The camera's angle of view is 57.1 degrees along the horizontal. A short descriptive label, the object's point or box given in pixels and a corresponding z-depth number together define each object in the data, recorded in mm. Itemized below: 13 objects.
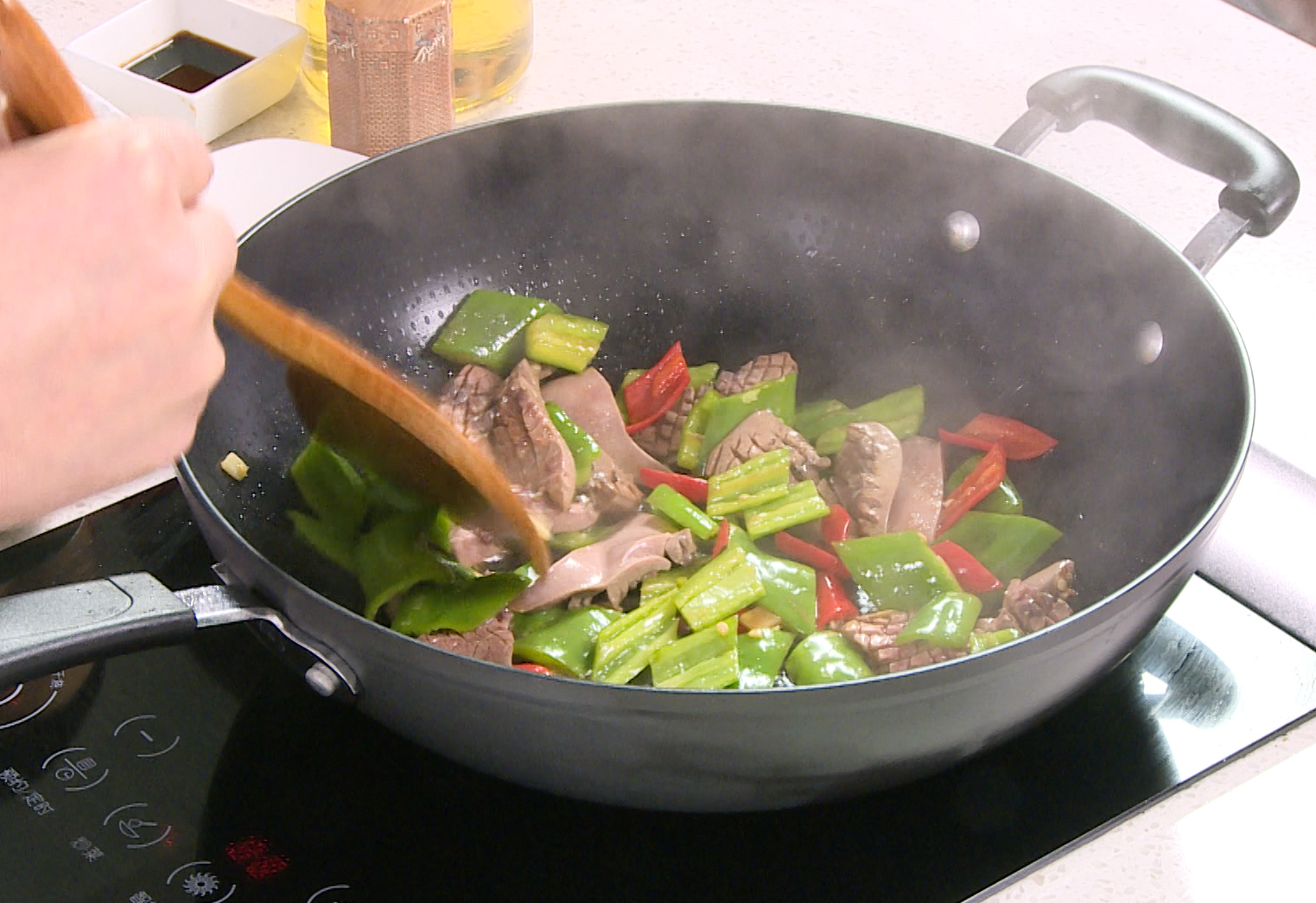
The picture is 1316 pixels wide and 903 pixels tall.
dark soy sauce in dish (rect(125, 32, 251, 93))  1420
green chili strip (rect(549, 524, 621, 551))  1196
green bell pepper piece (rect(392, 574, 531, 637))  942
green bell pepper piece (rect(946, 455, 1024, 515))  1193
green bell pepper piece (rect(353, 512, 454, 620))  959
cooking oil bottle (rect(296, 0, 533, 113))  1453
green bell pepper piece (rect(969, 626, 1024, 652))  998
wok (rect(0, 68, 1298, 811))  707
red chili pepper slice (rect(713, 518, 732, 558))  1152
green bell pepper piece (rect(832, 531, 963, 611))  1097
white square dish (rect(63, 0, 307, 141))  1357
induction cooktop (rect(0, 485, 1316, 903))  810
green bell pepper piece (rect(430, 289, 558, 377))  1250
